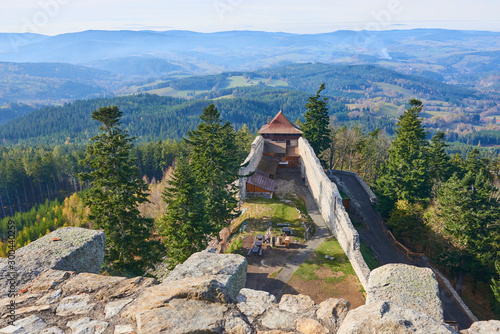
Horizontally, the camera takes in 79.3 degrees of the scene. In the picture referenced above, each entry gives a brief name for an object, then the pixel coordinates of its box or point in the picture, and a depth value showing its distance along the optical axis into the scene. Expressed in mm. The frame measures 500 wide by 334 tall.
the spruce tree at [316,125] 48719
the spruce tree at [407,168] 36969
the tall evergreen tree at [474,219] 28203
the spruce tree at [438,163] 45562
